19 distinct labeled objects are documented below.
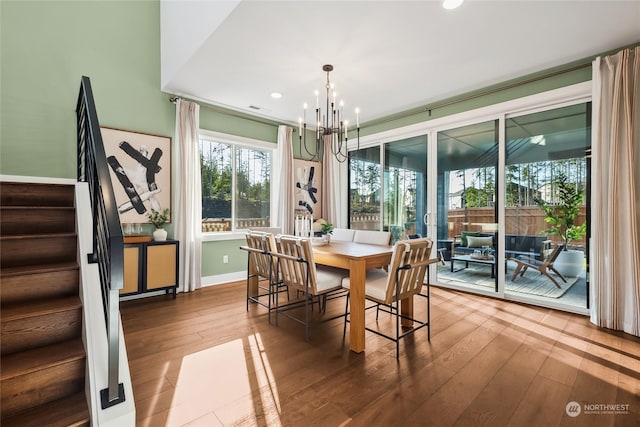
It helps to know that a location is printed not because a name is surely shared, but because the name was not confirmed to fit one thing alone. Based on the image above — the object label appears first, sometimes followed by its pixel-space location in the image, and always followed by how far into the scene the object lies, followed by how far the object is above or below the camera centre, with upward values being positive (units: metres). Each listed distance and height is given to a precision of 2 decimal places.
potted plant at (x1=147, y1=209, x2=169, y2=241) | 3.65 -0.12
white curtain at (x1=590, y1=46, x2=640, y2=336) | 2.67 +0.20
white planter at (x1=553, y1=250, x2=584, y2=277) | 3.21 -0.57
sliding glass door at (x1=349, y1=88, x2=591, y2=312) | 3.23 +0.19
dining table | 2.30 -0.46
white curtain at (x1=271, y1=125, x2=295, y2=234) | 4.97 +0.48
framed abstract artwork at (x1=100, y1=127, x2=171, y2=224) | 3.54 +0.54
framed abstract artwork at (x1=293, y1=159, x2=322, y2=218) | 5.34 +0.49
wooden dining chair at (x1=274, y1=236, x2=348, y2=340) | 2.47 -0.53
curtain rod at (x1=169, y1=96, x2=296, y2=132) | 3.97 +1.58
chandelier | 3.00 +1.47
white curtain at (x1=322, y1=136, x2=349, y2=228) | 5.64 +0.47
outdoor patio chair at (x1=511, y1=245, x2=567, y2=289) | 3.35 -0.63
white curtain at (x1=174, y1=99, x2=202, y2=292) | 3.92 +0.26
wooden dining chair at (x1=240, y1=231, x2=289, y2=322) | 2.88 -0.51
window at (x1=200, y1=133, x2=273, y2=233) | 4.41 +0.49
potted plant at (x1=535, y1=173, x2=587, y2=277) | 3.20 -0.10
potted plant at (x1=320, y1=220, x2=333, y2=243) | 3.26 -0.19
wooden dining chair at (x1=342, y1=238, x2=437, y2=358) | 2.21 -0.53
